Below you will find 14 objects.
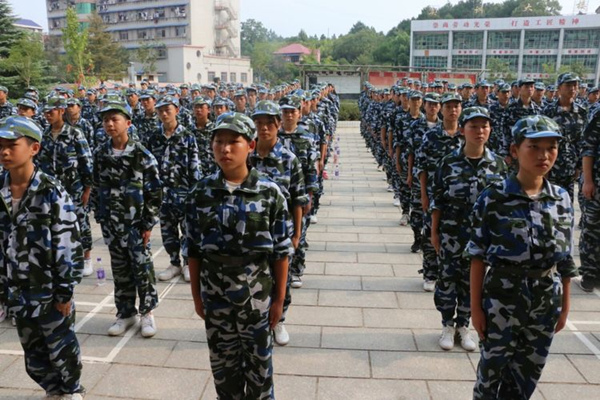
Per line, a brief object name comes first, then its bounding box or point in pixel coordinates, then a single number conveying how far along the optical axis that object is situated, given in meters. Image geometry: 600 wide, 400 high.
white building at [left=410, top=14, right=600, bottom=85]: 53.59
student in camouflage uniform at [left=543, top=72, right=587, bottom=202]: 6.45
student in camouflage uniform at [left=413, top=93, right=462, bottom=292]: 4.77
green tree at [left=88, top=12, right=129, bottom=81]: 48.75
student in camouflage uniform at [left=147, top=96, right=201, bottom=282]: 5.49
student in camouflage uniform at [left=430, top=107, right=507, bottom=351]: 3.82
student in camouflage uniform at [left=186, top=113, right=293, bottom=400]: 2.66
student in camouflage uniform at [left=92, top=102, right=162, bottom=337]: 4.23
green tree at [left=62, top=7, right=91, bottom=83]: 26.20
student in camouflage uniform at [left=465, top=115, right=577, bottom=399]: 2.60
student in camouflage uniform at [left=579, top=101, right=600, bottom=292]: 5.25
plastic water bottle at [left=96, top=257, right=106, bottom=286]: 5.66
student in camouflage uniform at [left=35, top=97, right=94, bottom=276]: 5.33
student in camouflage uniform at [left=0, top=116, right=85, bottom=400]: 3.01
